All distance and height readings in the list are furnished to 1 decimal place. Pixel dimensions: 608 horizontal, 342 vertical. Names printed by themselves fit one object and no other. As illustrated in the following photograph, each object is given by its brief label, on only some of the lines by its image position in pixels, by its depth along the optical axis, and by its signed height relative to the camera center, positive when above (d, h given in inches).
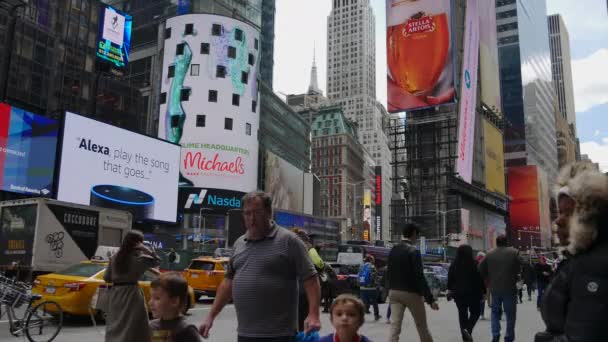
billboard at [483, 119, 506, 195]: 3722.9 +680.9
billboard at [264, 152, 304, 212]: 3026.6 +400.8
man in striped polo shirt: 172.2 -6.8
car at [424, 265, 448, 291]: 1180.9 -27.3
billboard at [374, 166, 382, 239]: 4156.0 +443.0
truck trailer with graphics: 714.8 +23.3
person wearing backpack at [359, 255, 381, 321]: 617.7 -27.2
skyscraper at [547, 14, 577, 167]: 6678.2 +1475.9
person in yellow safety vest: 248.8 -8.6
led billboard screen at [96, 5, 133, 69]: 2022.6 +763.7
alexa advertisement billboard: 1369.3 +214.4
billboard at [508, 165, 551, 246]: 4322.8 +437.5
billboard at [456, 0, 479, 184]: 3137.3 +914.9
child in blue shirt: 159.5 -16.4
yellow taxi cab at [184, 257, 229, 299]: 761.0 -24.5
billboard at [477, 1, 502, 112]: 3727.9 +1337.0
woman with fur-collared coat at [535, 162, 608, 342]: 88.1 -0.2
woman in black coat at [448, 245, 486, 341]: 379.6 -17.1
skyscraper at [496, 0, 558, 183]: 4761.3 +1493.7
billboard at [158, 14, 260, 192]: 2524.6 +676.3
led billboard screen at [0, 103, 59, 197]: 1362.0 +240.6
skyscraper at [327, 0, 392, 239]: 7687.0 +2600.1
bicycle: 370.3 -41.5
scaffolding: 3250.5 +531.2
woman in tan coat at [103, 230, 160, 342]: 211.6 -14.4
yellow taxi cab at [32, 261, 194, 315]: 469.4 -28.6
